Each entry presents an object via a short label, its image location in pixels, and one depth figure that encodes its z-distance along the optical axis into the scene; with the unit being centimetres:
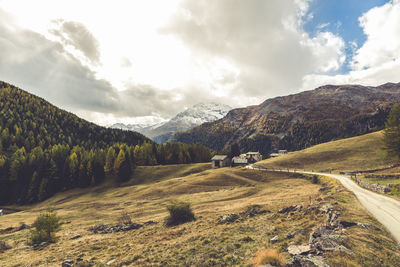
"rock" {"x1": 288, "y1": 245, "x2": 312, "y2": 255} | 1179
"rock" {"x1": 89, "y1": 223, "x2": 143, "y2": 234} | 3052
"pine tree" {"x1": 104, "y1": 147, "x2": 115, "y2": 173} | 9806
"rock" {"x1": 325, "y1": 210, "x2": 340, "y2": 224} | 1695
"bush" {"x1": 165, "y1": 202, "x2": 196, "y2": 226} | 3002
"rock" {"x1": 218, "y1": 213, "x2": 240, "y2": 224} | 2560
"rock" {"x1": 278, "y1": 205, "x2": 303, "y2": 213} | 2511
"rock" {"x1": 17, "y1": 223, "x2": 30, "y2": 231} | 4086
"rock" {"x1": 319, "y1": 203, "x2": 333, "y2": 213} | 2082
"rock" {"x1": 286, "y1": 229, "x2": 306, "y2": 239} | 1647
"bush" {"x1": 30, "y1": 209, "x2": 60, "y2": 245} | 2858
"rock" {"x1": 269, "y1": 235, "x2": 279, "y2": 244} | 1645
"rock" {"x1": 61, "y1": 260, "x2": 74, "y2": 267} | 1749
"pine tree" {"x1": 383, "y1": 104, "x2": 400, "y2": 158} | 5625
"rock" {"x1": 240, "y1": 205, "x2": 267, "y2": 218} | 2726
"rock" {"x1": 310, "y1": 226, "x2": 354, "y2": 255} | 1128
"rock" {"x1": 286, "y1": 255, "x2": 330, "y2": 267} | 954
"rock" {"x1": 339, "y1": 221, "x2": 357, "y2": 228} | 1587
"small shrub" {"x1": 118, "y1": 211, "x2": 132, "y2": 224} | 3406
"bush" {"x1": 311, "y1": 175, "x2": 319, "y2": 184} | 5628
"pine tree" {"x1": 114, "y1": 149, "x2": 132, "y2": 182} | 9075
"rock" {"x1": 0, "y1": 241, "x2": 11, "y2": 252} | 2755
